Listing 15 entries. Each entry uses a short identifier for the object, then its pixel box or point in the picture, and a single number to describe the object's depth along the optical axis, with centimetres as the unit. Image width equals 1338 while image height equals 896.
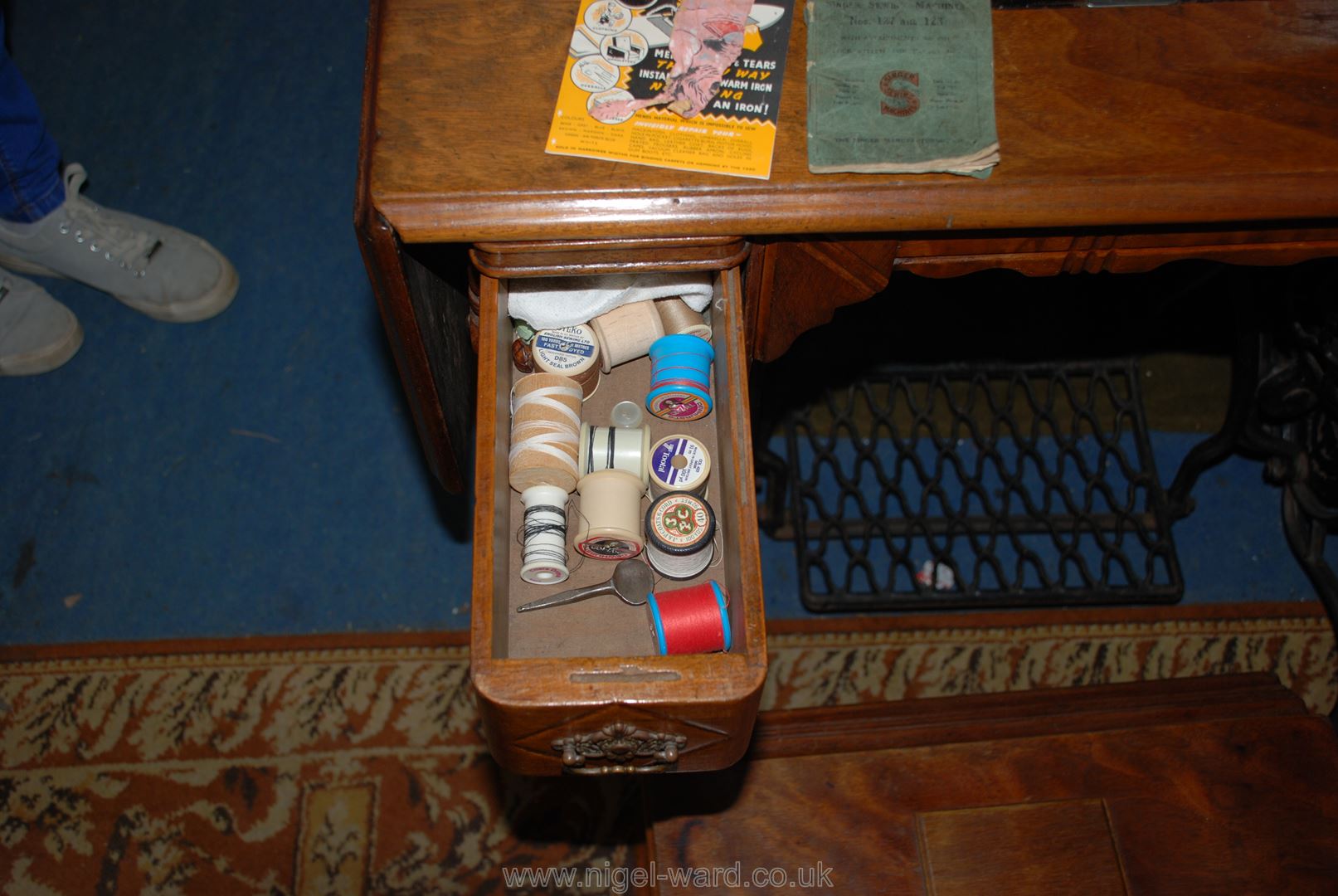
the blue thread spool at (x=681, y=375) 104
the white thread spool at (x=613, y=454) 104
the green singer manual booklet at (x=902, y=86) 96
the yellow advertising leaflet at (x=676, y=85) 97
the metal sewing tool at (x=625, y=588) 101
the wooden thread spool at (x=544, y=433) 100
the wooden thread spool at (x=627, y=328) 111
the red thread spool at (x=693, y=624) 94
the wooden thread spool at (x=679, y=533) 99
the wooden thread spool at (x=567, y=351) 108
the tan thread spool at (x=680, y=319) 110
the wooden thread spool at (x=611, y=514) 101
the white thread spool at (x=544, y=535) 100
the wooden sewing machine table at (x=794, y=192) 94
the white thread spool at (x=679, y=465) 103
